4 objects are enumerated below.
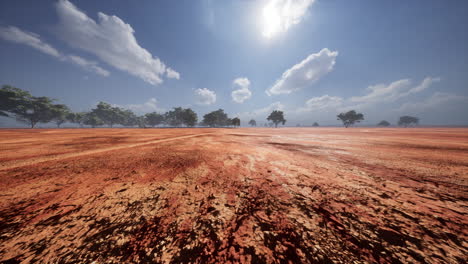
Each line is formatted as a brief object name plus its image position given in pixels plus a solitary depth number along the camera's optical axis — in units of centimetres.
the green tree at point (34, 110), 3036
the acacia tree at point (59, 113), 3578
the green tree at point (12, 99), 2732
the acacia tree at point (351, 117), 5518
